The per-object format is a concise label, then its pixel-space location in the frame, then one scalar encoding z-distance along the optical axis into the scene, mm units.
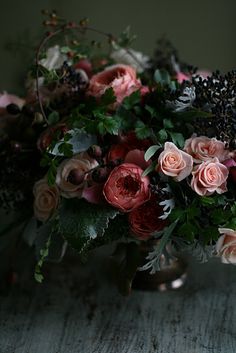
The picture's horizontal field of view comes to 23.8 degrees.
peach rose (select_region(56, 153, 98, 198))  939
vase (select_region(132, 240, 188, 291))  1092
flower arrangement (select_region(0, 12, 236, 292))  893
